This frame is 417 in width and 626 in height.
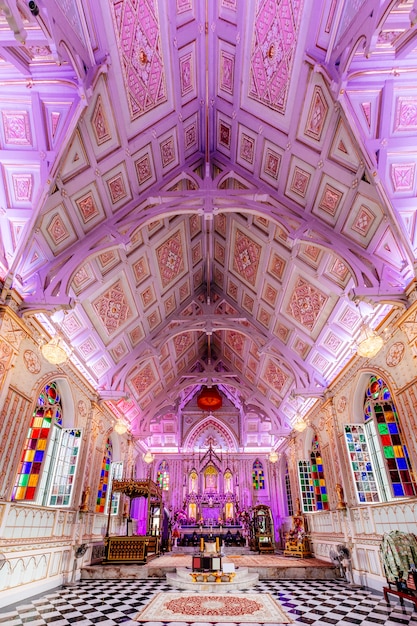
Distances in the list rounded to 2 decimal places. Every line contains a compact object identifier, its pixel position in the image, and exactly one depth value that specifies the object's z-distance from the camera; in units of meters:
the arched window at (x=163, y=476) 21.08
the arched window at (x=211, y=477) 21.17
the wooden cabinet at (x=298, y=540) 13.67
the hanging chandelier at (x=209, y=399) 18.12
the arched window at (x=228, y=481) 21.11
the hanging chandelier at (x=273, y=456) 17.72
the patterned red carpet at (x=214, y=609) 5.95
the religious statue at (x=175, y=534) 17.88
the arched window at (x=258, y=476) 21.02
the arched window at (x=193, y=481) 21.06
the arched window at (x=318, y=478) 13.25
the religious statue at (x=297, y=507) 15.45
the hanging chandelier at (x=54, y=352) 6.84
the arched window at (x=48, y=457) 8.77
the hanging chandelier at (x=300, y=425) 11.80
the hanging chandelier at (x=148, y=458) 17.73
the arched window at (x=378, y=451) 8.65
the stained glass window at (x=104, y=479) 13.31
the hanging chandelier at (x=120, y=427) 11.84
